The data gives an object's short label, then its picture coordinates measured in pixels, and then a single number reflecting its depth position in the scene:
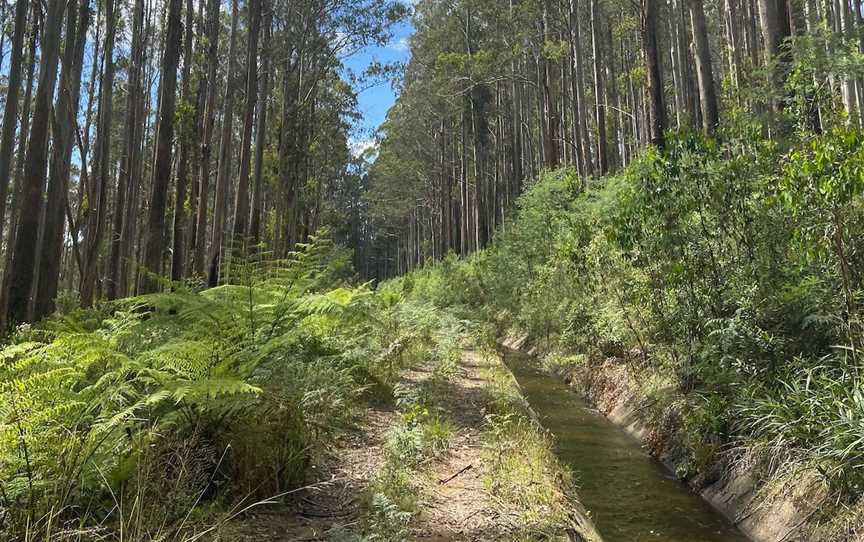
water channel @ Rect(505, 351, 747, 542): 4.81
